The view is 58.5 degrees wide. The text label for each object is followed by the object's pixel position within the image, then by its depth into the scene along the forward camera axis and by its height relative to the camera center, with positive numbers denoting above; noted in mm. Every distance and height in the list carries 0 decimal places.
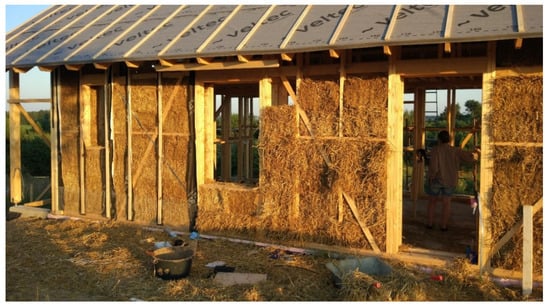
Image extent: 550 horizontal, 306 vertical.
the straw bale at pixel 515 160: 6211 -246
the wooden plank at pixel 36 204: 11062 -1404
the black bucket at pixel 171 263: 6250 -1565
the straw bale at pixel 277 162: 7660 -325
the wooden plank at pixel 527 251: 5730 -1285
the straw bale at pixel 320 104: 7418 +580
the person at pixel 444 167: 8375 -442
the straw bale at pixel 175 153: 8781 -205
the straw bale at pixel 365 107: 7070 +504
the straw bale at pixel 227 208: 8125 -1123
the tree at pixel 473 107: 25684 +1923
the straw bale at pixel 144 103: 9031 +715
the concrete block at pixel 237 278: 6223 -1760
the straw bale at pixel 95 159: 9734 -342
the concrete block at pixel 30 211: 10253 -1473
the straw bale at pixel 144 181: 9156 -750
